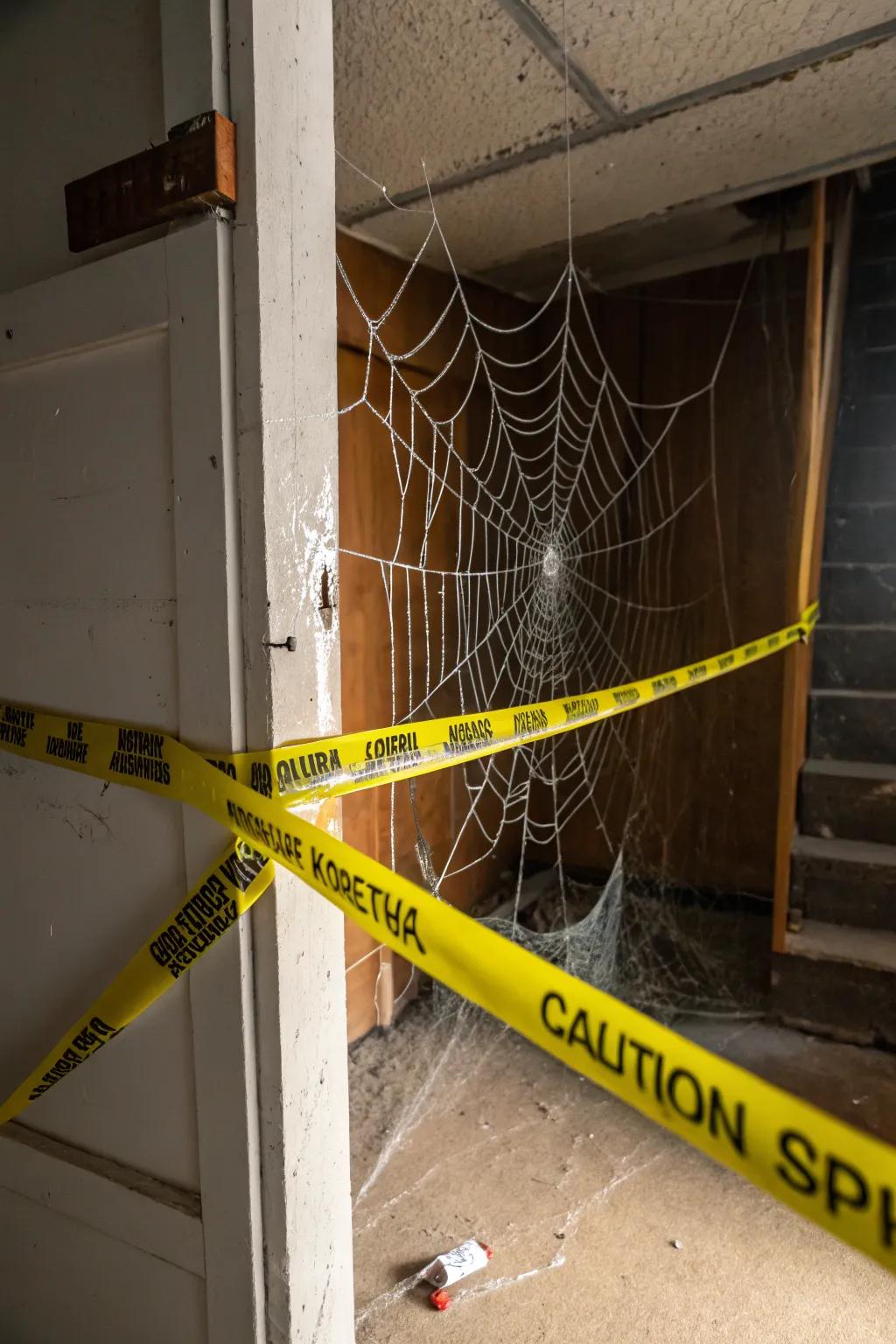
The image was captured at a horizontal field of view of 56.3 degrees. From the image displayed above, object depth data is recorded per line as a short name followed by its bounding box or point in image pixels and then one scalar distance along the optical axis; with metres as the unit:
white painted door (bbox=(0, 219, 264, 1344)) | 1.01
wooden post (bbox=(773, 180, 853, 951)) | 2.50
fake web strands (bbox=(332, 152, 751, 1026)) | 2.64
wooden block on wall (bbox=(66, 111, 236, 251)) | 0.93
